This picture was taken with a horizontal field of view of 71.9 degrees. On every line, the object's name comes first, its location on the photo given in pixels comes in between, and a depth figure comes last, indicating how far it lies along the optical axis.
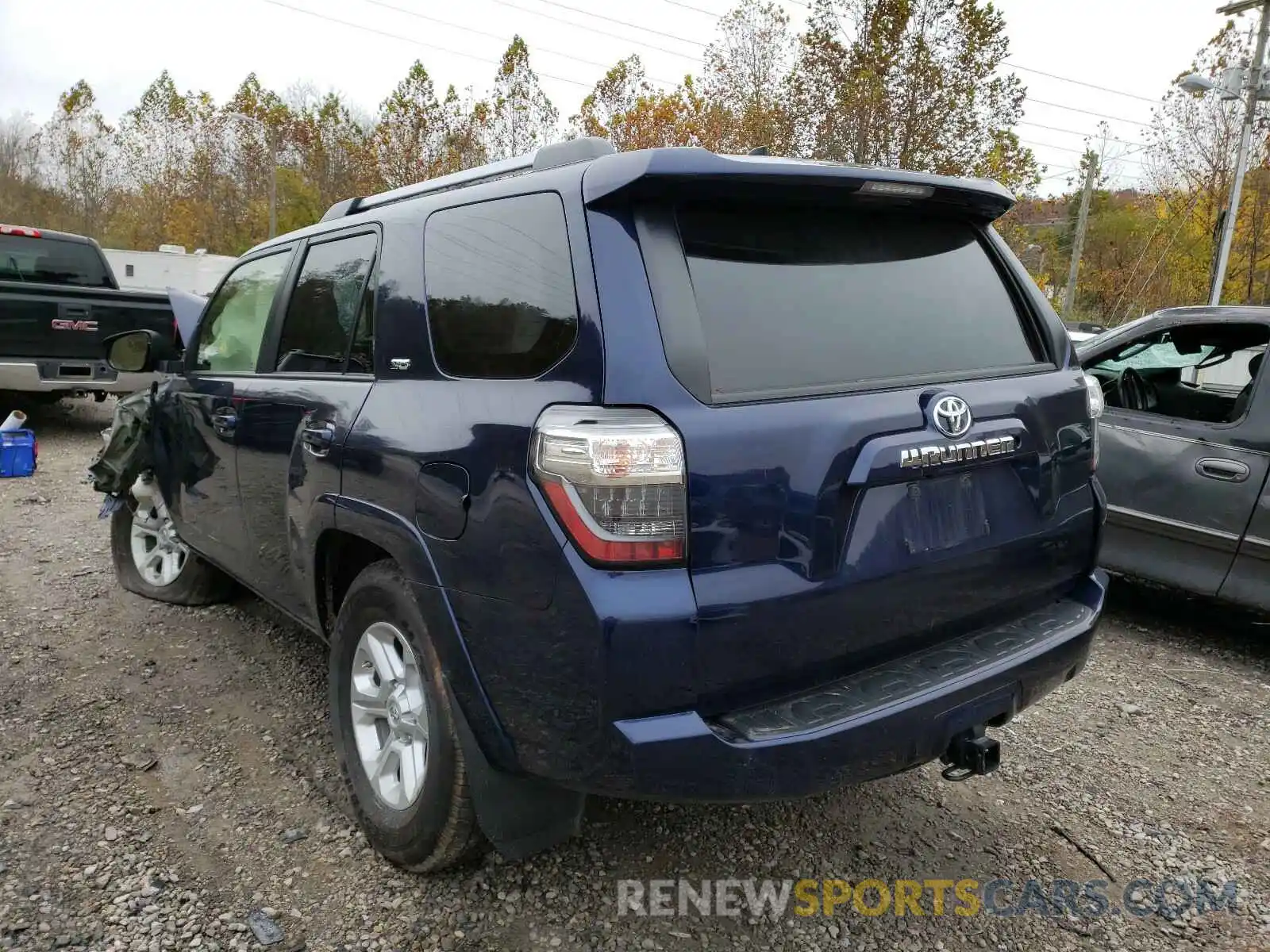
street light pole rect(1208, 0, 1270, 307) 17.17
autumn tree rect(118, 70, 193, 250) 38.94
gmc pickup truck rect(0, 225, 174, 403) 7.95
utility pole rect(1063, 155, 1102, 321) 29.34
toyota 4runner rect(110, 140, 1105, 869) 1.79
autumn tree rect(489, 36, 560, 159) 29.03
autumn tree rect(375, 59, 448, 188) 29.56
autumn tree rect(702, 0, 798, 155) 25.30
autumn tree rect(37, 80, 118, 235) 40.59
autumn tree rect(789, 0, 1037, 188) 17.77
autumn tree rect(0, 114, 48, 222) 38.91
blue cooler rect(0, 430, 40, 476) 7.20
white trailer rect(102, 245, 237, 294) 24.36
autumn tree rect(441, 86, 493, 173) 29.09
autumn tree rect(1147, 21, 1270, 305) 19.67
